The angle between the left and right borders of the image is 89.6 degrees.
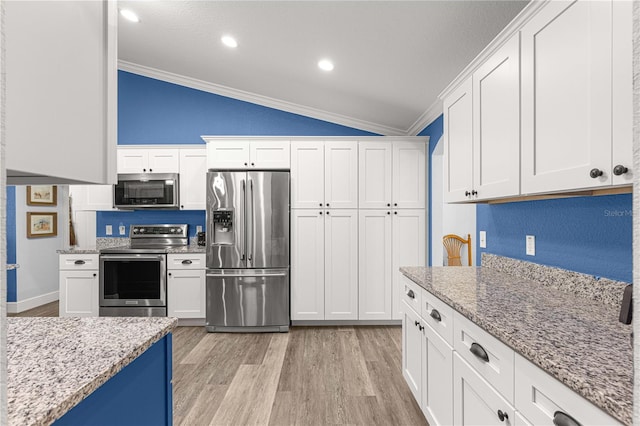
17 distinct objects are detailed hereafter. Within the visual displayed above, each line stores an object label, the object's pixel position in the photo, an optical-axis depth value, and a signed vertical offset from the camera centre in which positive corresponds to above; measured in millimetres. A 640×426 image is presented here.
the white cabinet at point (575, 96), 1022 +431
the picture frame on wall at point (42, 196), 4754 +266
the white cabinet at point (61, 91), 481 +215
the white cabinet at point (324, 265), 3703 -600
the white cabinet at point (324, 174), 3725 +450
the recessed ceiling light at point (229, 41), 3012 +1634
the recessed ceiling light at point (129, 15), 2955 +1848
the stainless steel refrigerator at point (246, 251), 3547 -420
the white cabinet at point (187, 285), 3721 -832
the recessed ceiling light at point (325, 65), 2981 +1401
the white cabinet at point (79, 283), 3721 -811
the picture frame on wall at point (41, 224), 4766 -173
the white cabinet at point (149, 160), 3973 +654
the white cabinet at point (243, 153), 3719 +691
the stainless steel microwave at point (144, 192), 3900 +254
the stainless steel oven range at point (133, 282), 3645 -786
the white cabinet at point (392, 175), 3762 +443
